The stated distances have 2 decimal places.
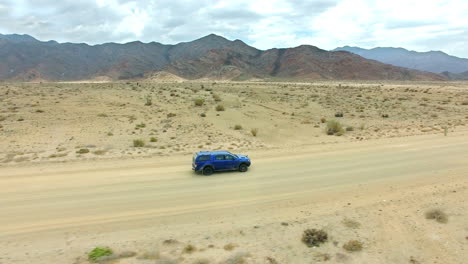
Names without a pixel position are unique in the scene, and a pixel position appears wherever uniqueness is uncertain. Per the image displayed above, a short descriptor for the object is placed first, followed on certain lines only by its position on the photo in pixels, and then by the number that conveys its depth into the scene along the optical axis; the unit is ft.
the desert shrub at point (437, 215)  46.19
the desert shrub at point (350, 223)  44.86
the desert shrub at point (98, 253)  37.25
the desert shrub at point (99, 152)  80.59
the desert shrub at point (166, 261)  36.81
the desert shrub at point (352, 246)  39.78
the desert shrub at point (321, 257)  38.00
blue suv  63.77
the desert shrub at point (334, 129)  105.19
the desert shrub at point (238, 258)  36.76
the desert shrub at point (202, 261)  36.81
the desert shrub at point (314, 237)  40.86
